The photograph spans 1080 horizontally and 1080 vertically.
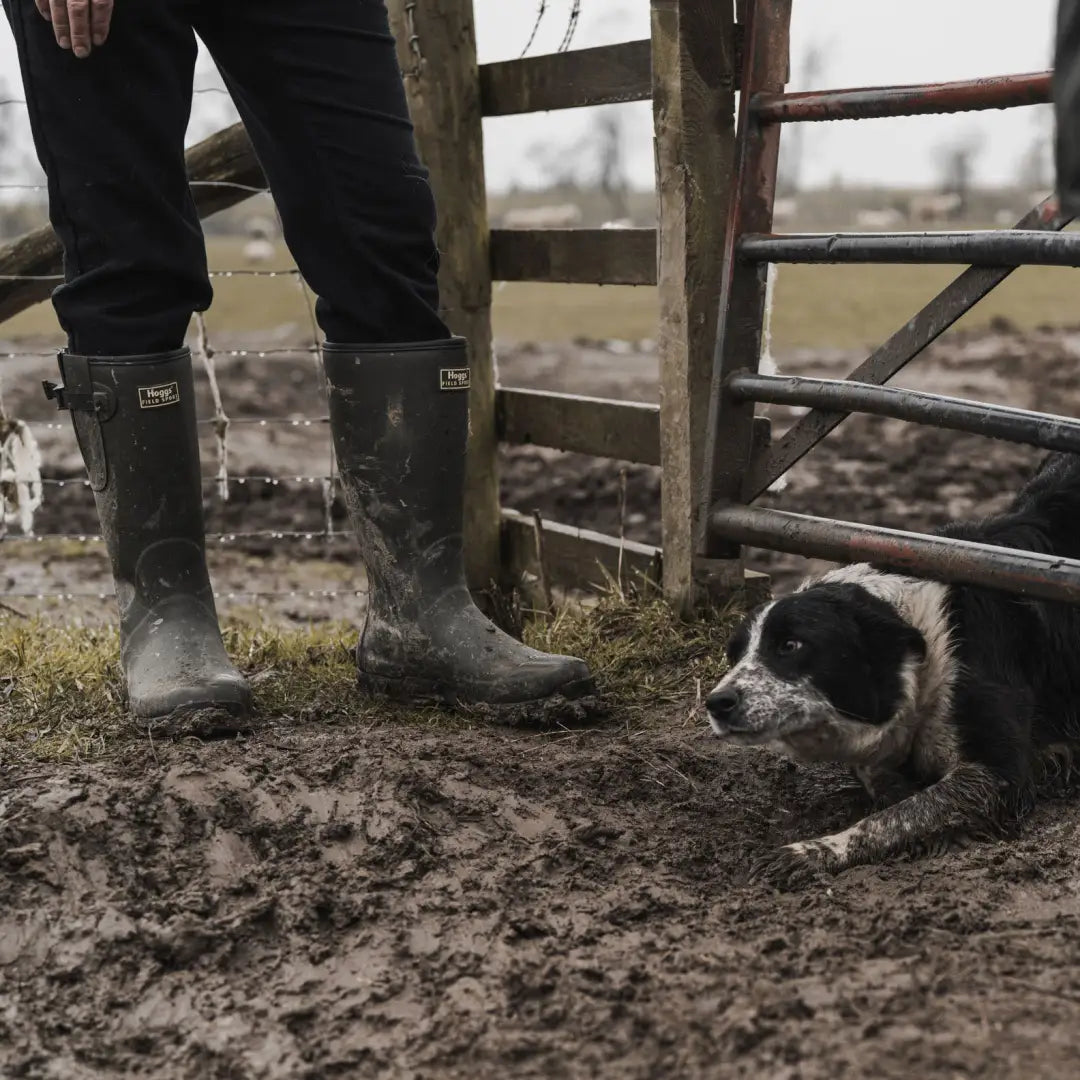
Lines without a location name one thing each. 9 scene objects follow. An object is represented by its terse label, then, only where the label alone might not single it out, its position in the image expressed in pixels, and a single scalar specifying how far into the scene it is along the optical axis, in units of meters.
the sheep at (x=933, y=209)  34.83
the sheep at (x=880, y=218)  30.92
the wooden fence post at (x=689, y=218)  3.91
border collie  3.01
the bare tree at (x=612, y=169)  37.28
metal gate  3.06
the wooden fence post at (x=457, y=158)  4.40
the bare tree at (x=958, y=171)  42.56
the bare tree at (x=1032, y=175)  28.97
